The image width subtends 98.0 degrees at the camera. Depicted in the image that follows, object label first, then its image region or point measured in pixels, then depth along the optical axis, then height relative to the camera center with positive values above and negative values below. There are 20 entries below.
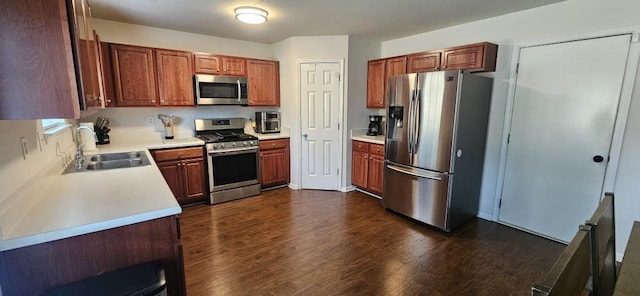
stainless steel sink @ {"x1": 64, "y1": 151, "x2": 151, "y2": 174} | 2.39 -0.52
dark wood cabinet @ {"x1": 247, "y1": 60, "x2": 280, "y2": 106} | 4.23 +0.39
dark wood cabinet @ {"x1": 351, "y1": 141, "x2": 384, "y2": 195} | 3.94 -0.84
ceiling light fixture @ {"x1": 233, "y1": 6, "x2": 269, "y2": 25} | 2.82 +0.95
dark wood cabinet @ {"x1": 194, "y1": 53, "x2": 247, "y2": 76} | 3.80 +0.60
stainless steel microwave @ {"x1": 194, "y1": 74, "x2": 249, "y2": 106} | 3.79 +0.24
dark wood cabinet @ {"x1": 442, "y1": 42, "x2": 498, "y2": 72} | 2.96 +0.58
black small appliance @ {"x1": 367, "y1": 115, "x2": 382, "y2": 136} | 4.34 -0.25
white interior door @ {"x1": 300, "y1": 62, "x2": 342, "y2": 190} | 4.18 -0.25
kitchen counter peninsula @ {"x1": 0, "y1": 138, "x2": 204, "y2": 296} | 1.16 -0.57
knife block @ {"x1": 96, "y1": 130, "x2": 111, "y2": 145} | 3.37 -0.39
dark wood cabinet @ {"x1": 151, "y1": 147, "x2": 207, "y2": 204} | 3.44 -0.82
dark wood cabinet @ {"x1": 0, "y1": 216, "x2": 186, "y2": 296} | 1.15 -0.69
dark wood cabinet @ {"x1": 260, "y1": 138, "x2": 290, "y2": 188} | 4.26 -0.85
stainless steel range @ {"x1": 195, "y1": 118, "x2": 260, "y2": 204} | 3.77 -0.74
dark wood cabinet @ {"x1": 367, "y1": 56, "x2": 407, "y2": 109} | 3.85 +0.50
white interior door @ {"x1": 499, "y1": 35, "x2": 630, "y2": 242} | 2.48 -0.21
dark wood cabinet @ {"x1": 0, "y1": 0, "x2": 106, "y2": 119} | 0.99 +0.16
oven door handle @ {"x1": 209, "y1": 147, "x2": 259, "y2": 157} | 3.72 -0.60
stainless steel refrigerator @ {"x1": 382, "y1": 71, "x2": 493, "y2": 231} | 2.83 -0.36
